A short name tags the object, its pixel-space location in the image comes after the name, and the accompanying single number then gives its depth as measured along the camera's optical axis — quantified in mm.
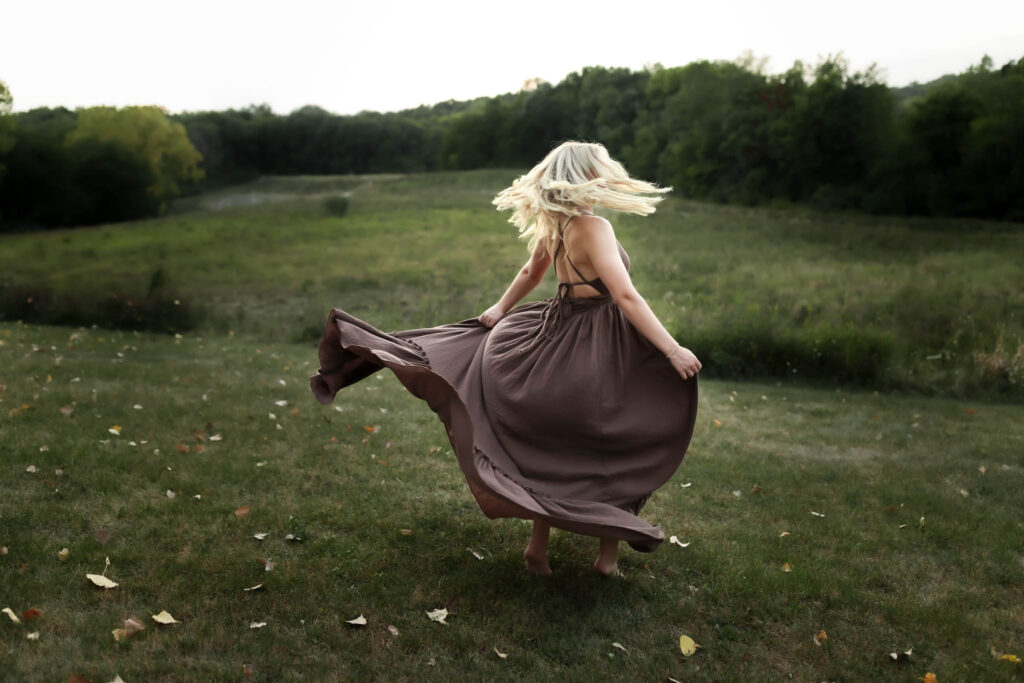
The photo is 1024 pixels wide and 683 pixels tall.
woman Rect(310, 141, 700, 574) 3828
